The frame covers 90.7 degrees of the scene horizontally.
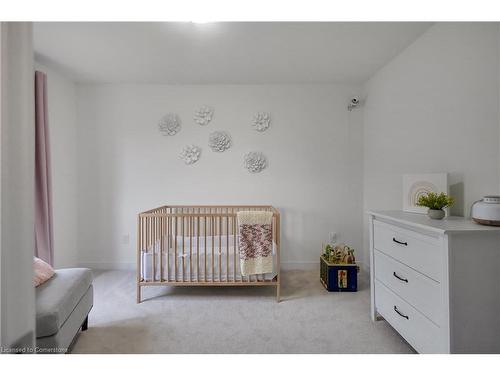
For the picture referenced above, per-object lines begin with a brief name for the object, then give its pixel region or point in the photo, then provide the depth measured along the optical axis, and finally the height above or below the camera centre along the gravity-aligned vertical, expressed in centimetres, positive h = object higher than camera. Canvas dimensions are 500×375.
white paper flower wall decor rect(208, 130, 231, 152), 315 +55
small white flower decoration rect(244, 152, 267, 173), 316 +29
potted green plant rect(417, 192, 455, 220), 151 -14
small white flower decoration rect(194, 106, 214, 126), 316 +89
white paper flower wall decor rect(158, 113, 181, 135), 315 +78
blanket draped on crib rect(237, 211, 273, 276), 227 -53
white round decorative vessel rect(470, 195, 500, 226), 124 -16
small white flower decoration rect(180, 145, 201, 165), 317 +41
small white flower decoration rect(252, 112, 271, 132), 317 +80
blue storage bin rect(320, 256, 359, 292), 248 -96
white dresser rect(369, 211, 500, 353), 118 -53
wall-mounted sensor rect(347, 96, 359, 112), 301 +98
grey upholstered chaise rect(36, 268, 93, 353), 130 -71
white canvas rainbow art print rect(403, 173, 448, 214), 175 -4
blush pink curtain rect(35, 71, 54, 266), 236 +11
